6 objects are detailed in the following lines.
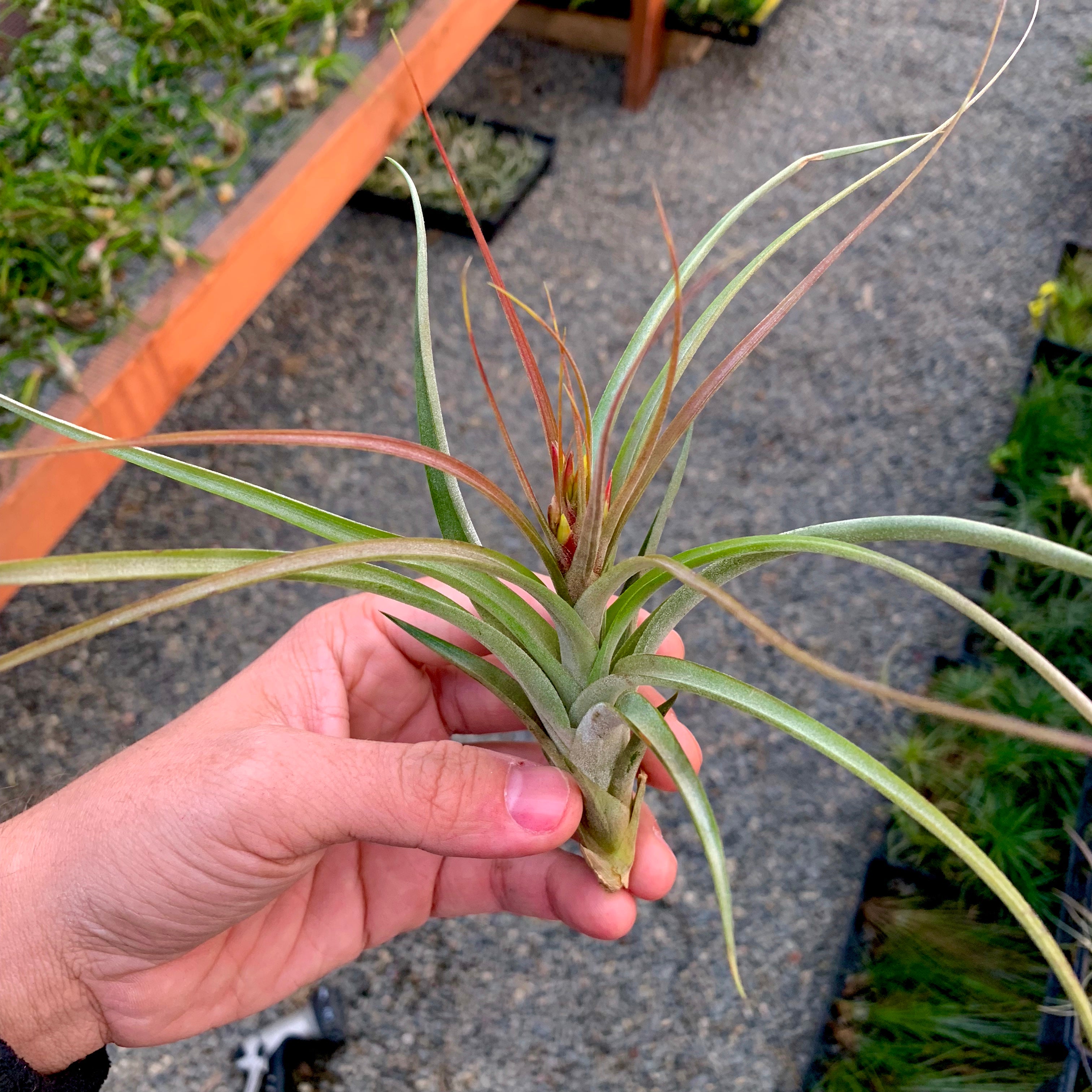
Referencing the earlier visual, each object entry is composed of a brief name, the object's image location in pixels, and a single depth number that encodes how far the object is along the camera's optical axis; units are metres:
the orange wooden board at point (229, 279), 0.40
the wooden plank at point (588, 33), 0.79
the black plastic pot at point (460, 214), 0.65
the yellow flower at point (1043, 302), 0.58
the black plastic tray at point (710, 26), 0.76
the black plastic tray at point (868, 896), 0.41
